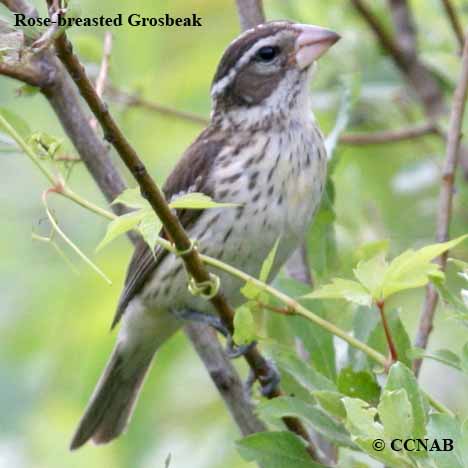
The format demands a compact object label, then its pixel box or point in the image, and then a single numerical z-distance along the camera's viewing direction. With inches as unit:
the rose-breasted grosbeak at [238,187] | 281.7
